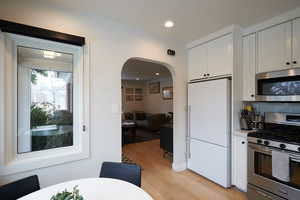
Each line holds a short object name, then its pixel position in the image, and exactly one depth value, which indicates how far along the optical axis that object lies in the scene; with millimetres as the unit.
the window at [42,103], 1629
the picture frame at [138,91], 9234
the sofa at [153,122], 6594
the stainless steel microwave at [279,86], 1992
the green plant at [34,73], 1826
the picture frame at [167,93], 7344
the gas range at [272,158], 1678
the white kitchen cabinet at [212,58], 2445
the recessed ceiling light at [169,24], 2280
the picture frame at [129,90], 8938
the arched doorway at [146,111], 3767
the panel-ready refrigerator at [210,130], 2393
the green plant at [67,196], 838
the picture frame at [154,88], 8292
